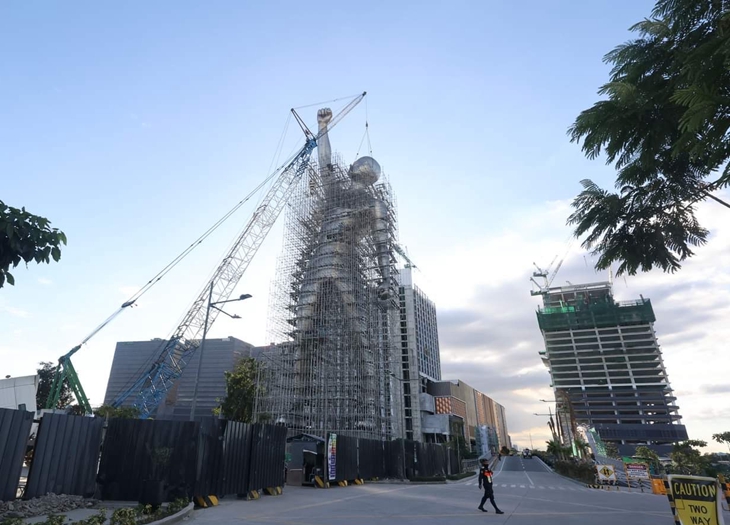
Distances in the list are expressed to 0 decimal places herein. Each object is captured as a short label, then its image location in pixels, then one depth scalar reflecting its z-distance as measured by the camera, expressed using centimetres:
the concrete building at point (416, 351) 10049
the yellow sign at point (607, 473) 2808
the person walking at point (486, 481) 1411
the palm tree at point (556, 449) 7218
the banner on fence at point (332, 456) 2297
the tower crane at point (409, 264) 13700
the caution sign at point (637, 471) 2744
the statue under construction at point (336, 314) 4994
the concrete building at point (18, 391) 3236
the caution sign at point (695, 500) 713
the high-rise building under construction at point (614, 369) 14250
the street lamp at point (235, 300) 2576
